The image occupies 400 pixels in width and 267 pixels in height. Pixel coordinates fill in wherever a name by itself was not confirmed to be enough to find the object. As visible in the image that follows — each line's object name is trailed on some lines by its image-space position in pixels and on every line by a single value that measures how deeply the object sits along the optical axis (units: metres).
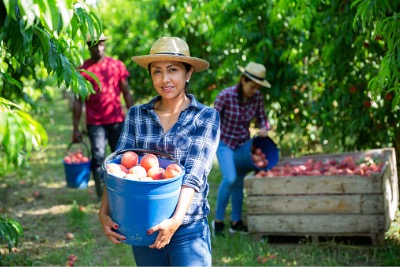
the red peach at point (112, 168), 2.20
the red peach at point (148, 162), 2.25
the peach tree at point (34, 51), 1.45
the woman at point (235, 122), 4.75
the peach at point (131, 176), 2.13
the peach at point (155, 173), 2.22
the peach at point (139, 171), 2.19
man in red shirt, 5.46
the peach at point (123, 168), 2.26
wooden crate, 4.19
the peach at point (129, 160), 2.30
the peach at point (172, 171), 2.18
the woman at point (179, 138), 2.36
